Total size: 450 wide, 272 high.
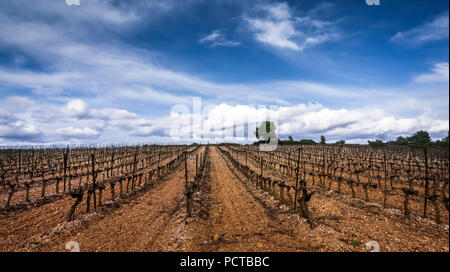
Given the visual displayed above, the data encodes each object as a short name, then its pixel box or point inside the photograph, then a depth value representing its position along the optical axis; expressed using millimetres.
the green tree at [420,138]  58906
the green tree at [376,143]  81188
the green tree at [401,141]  70538
